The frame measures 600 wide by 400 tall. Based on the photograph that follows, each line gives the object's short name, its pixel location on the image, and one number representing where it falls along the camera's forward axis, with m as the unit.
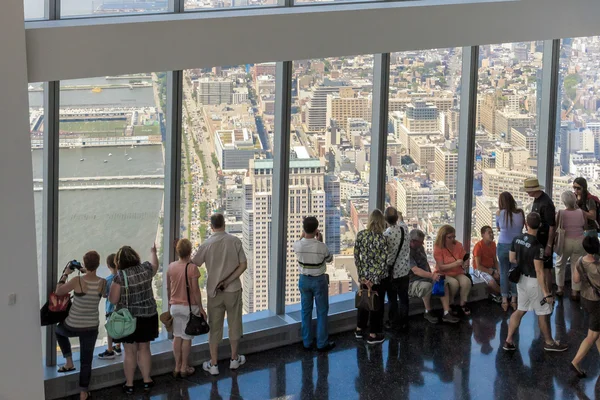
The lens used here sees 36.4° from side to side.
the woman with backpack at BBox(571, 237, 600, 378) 7.89
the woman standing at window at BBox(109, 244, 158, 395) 7.75
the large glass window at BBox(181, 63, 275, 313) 8.50
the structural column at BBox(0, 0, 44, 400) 6.77
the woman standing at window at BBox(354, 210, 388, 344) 8.73
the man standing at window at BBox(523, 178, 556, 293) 9.93
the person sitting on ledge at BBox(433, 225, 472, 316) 9.48
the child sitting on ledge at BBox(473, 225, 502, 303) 10.04
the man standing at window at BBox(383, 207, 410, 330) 9.01
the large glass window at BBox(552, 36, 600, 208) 11.10
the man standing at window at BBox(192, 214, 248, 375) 8.29
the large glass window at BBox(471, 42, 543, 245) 10.34
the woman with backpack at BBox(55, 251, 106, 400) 7.73
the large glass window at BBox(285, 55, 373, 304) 9.12
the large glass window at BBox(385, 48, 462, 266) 9.70
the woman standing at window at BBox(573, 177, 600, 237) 10.23
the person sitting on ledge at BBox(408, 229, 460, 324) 9.41
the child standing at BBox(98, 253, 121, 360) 7.93
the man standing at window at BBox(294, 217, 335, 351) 8.65
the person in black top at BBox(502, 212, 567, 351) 8.48
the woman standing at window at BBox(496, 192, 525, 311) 9.77
